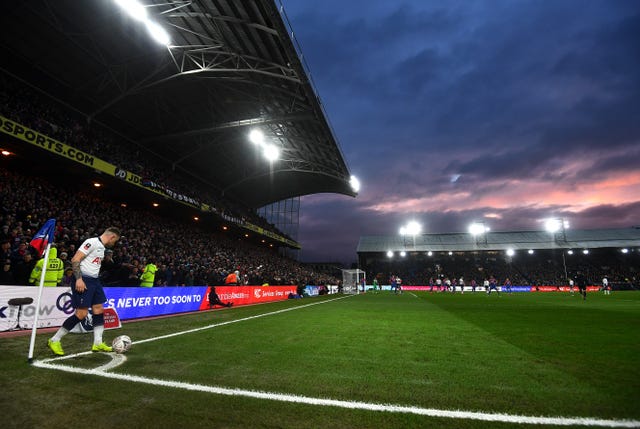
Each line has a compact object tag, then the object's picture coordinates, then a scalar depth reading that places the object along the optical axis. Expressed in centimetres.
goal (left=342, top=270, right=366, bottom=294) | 3700
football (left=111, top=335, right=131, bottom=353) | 485
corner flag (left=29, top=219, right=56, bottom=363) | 479
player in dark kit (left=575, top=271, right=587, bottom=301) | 2092
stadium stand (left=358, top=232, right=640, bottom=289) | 4969
